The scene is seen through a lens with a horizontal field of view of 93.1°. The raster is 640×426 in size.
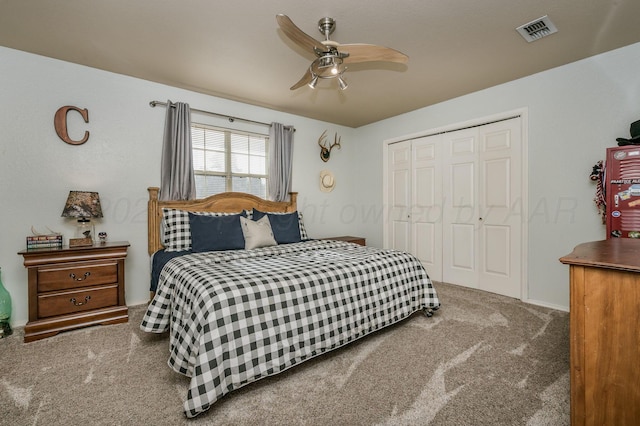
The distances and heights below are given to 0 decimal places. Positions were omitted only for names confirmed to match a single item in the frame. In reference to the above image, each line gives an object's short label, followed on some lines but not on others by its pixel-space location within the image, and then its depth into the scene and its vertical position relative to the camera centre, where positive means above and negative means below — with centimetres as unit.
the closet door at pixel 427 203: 413 +10
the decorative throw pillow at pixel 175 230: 307 -19
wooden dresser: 112 -50
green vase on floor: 247 -83
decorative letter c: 282 +82
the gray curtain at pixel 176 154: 337 +64
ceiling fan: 193 +109
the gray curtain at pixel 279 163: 420 +67
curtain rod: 332 +120
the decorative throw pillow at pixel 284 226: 351 -18
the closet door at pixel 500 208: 337 +2
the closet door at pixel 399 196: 449 +22
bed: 163 -57
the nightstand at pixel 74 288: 242 -65
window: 371 +65
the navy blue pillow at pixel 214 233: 300 -23
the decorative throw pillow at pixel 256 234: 315 -24
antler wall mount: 482 +104
